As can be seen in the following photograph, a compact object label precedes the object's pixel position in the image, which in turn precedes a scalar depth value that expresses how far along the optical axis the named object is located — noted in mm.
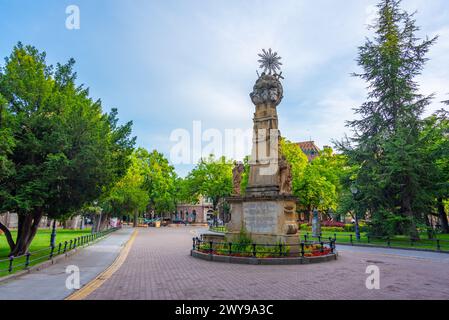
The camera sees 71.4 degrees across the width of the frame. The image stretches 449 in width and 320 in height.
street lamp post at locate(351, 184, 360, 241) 25784
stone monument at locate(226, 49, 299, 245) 15281
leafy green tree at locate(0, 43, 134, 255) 14117
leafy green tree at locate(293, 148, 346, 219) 45469
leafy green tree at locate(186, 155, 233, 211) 61312
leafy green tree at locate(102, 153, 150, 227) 38409
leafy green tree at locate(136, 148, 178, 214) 66250
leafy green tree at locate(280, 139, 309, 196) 46625
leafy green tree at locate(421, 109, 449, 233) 23562
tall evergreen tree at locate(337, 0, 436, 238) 23812
